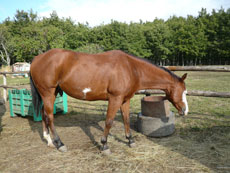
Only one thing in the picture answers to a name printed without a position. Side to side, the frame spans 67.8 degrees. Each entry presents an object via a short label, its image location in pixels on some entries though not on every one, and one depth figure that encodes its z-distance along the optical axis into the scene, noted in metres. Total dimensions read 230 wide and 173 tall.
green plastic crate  5.55
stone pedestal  3.97
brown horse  3.27
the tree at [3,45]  33.94
